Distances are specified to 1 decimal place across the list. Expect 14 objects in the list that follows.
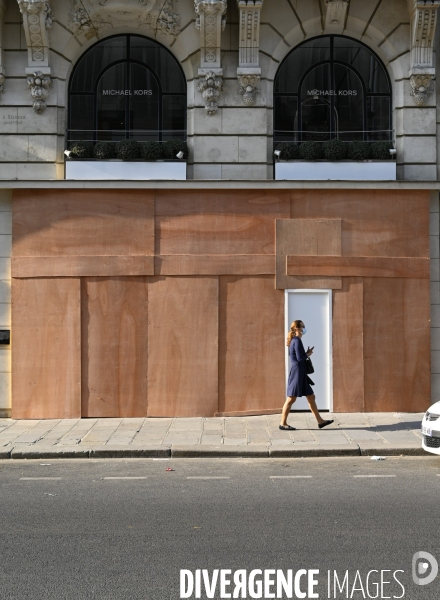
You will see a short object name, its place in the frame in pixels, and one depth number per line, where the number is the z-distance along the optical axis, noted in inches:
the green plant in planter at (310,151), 621.3
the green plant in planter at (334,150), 621.6
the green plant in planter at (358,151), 624.4
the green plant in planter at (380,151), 624.4
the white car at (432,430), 419.5
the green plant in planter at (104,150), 617.6
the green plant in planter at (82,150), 616.1
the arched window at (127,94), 639.8
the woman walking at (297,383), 531.8
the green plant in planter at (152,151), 616.4
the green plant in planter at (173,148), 620.7
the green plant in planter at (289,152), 621.6
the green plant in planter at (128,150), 615.5
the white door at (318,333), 614.5
